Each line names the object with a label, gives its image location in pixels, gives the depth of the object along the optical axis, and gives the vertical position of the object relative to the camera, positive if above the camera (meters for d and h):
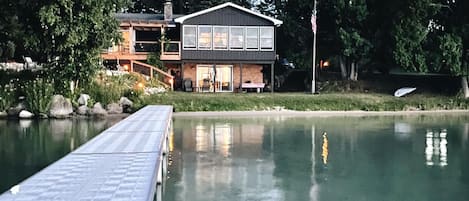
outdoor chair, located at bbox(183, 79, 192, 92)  28.42 -0.02
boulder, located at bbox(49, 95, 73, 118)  20.56 -0.90
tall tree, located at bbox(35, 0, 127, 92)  19.78 +1.94
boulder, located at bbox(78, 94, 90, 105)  21.56 -0.58
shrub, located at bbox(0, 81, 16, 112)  20.78 -0.44
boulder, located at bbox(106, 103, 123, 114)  21.47 -0.95
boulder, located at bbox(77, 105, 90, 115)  21.09 -1.00
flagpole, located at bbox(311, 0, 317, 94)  27.76 +0.26
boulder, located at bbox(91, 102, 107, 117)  21.03 -1.04
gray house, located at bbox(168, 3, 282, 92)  28.80 +2.44
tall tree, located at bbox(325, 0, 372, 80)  28.58 +3.17
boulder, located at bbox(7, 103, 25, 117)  20.56 -0.98
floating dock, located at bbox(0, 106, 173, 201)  4.58 -0.92
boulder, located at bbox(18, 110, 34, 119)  20.14 -1.11
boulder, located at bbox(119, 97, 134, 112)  22.02 -0.80
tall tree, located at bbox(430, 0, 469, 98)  26.58 +2.32
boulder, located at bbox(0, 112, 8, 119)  20.42 -1.12
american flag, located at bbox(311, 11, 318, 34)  26.38 +3.09
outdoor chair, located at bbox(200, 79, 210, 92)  29.73 -0.02
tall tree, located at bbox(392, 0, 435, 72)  26.86 +2.44
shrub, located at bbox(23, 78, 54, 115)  20.41 -0.40
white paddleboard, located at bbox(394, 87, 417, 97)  27.41 -0.34
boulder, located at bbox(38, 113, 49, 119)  20.39 -1.19
